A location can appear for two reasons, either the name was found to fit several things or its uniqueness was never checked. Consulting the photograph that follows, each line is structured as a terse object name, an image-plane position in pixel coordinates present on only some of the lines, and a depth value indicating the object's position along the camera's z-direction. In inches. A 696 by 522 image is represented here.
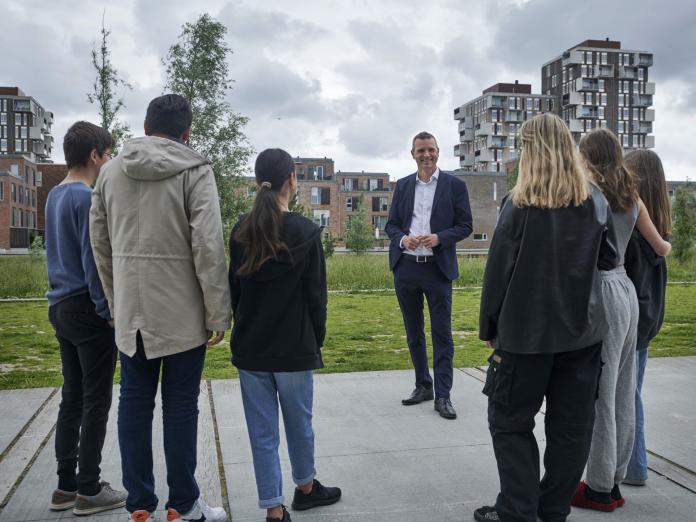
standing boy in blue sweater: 127.6
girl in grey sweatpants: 129.9
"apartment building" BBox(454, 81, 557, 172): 4205.2
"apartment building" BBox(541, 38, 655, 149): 4060.0
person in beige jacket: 117.0
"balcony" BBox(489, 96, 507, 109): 4205.2
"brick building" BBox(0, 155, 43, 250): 2596.0
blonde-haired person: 115.3
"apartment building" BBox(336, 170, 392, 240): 3115.2
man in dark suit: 204.1
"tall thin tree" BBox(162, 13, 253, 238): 1013.2
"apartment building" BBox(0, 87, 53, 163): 3996.1
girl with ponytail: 119.7
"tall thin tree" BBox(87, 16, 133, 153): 794.2
